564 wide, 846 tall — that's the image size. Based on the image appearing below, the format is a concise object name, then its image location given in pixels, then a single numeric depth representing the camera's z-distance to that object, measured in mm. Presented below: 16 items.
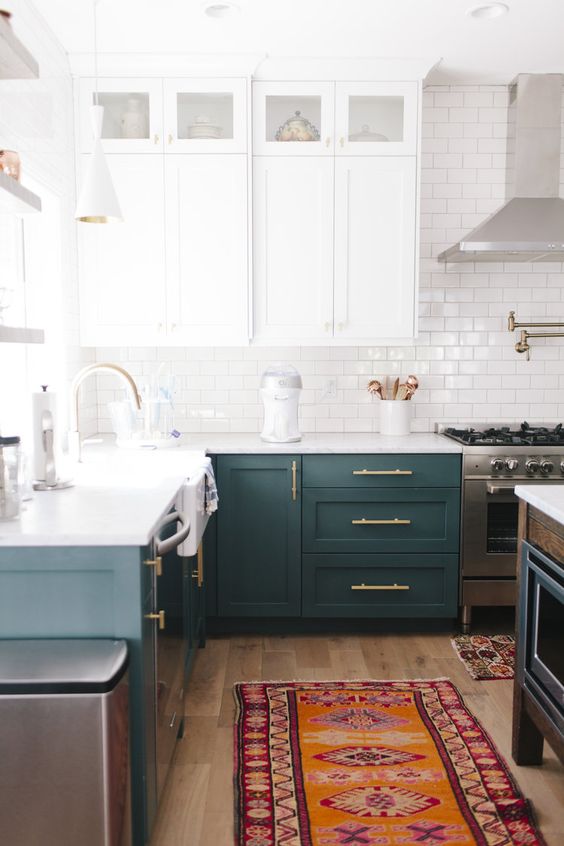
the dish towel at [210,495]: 3100
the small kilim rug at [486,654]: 3377
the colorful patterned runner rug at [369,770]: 2287
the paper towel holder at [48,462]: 2615
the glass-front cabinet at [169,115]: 3809
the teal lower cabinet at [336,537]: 3740
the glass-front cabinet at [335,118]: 3859
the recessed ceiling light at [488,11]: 3230
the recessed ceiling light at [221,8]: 3176
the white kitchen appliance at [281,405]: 3846
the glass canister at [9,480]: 2109
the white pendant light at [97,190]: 2703
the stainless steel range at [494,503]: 3732
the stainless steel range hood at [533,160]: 3975
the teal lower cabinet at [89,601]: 1938
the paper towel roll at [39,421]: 2639
